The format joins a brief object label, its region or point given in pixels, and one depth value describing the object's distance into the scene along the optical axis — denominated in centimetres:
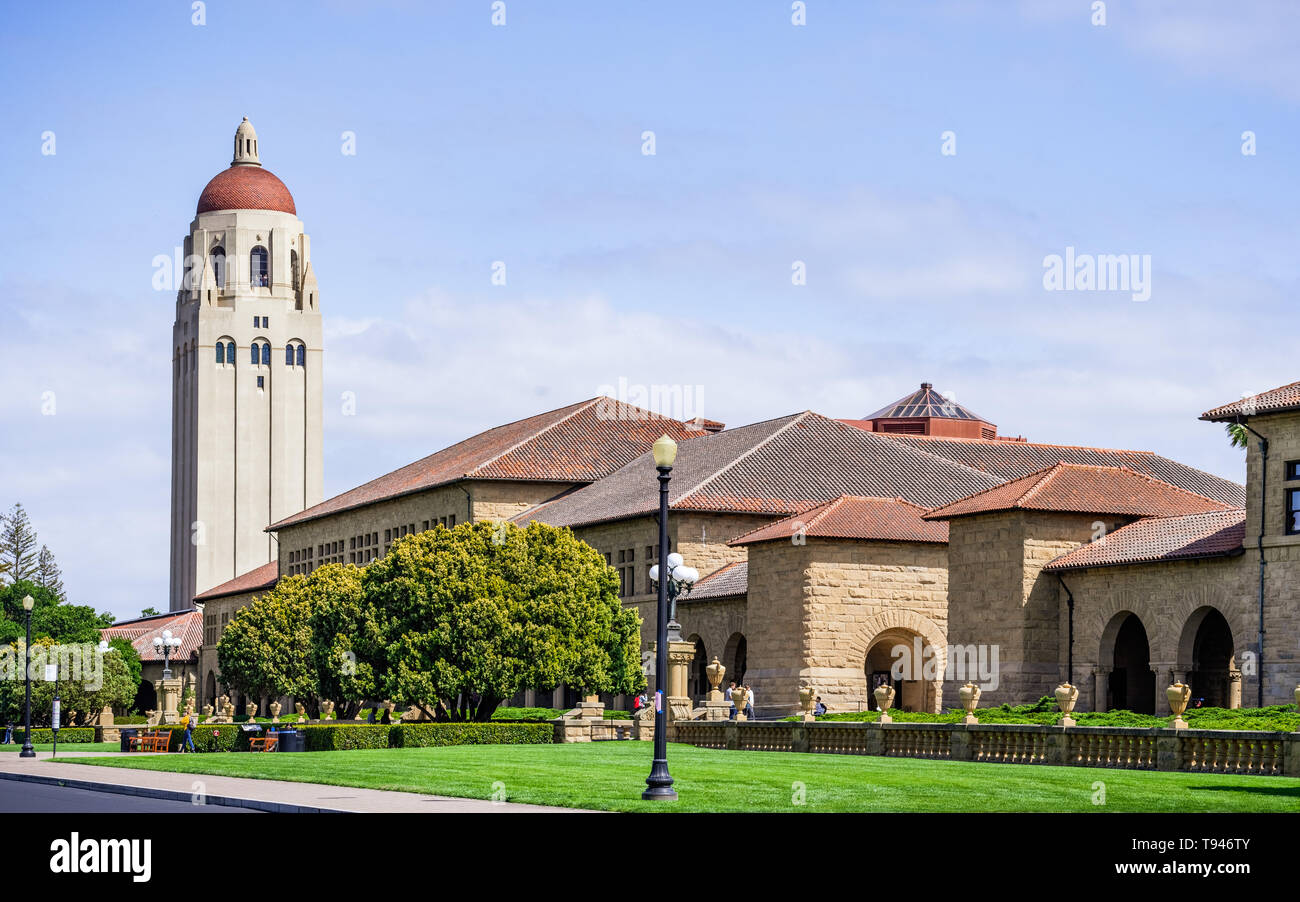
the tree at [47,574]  15500
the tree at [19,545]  15500
